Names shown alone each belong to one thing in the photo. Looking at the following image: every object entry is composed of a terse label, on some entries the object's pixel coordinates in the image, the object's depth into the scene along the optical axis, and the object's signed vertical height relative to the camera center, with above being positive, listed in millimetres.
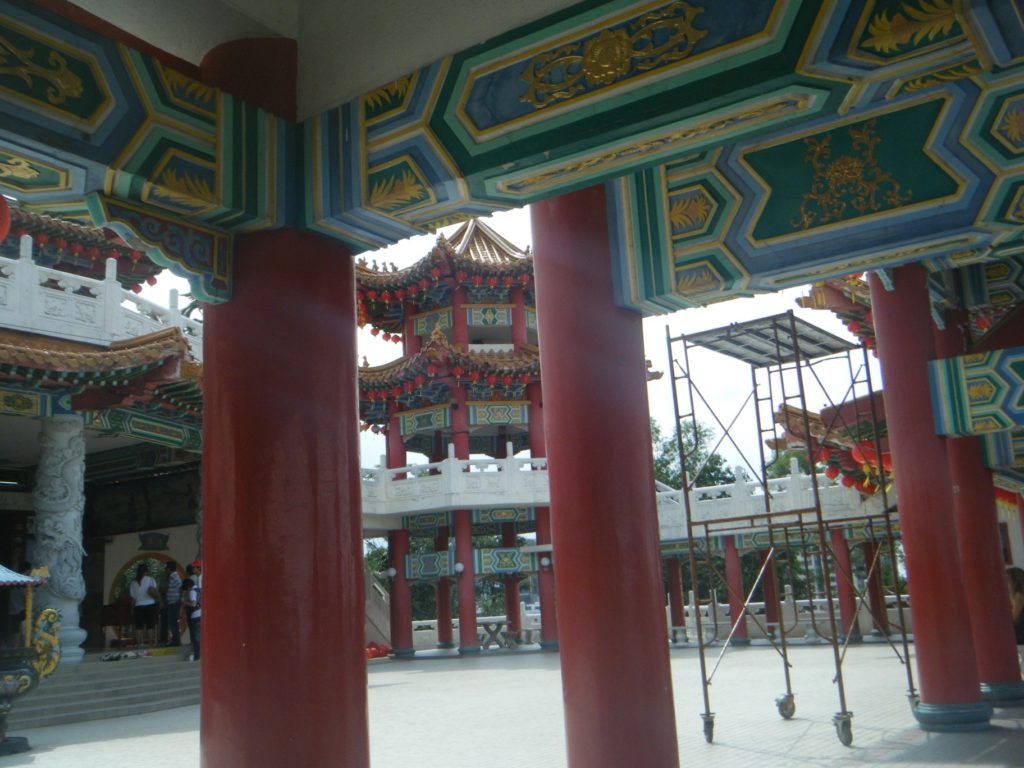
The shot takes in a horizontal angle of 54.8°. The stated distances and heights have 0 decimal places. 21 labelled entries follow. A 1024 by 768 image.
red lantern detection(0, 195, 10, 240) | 2955 +1137
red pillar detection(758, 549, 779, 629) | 20558 -1052
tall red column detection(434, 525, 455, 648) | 22891 -690
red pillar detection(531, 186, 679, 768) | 4332 +157
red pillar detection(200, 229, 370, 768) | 3270 +240
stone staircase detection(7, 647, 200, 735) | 11156 -1179
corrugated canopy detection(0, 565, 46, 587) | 9461 +204
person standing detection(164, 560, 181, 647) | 15312 -213
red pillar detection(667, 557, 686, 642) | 23594 -914
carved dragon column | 12773 +1023
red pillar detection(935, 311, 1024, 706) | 9211 -187
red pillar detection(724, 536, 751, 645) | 21250 -447
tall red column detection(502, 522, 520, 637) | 23344 -554
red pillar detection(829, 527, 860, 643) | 18531 -725
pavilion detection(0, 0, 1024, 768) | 2805 +1297
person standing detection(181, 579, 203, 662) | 14570 -207
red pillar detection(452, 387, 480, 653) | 21656 -229
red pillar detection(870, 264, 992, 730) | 7680 +208
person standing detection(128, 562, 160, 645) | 15836 -118
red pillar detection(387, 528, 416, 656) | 22234 -737
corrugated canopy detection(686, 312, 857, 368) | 8820 +1996
